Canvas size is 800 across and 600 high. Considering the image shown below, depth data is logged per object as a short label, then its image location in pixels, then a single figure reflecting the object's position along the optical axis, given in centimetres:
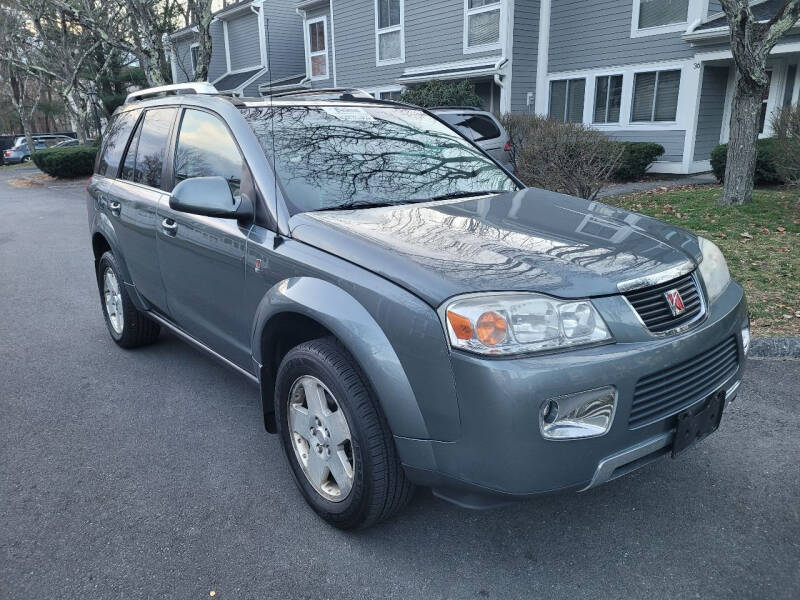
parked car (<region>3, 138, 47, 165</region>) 3516
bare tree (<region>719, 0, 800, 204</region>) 819
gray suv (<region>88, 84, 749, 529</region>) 215
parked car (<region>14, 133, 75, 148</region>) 3615
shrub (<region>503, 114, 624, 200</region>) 789
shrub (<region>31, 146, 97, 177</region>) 2212
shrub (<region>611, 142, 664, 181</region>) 1427
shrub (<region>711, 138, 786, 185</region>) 1149
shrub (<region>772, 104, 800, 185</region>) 845
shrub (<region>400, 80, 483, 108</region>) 1770
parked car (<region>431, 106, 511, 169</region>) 1060
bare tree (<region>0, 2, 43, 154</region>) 2461
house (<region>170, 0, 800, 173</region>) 1402
